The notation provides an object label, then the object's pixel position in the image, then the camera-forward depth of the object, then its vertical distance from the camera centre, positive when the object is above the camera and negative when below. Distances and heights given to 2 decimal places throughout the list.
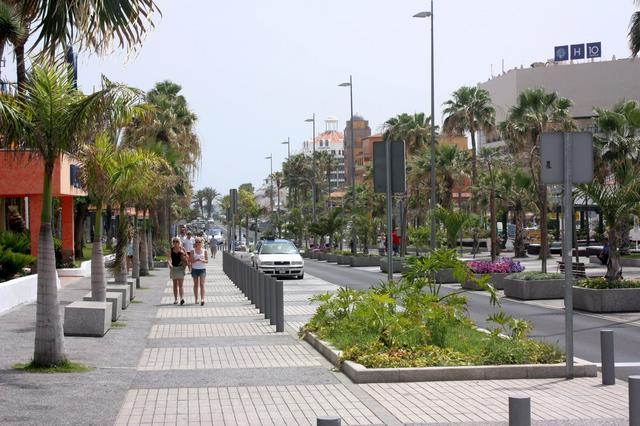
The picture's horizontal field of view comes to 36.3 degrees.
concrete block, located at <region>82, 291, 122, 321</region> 17.83 -1.37
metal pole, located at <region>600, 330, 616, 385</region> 10.53 -1.47
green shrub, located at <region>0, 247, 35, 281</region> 23.73 -0.79
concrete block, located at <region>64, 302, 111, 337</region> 15.14 -1.42
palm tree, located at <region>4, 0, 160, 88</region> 9.53 +2.06
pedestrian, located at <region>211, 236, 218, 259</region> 68.44 -1.44
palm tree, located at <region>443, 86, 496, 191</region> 58.81 +6.83
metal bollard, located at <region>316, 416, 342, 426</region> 4.88 -0.97
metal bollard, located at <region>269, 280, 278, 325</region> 16.73 -1.33
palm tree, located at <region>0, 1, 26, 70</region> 18.64 +4.07
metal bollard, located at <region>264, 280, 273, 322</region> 17.70 -1.39
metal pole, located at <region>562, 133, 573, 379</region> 10.71 -0.22
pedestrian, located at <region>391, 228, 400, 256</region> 51.19 -0.95
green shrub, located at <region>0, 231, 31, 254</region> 26.88 -0.34
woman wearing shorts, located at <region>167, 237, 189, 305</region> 22.41 -0.78
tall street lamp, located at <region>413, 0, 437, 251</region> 33.56 +2.37
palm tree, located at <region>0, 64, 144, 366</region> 11.30 +1.19
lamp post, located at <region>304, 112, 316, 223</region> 76.38 +3.62
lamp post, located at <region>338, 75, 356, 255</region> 53.46 +2.26
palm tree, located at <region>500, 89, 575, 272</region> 44.00 +4.92
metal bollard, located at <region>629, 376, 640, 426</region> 6.29 -1.15
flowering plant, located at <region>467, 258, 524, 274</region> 29.11 -1.26
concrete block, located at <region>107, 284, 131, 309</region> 20.95 -1.34
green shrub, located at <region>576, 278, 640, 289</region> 21.18 -1.31
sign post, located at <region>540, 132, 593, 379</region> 10.75 +0.64
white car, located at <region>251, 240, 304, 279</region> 36.12 -1.26
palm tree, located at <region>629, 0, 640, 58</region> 30.77 +5.99
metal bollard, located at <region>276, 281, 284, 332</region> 16.33 -1.39
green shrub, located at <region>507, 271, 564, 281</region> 24.75 -1.32
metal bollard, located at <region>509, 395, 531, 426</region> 5.70 -1.09
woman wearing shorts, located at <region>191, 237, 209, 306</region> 22.25 -0.82
